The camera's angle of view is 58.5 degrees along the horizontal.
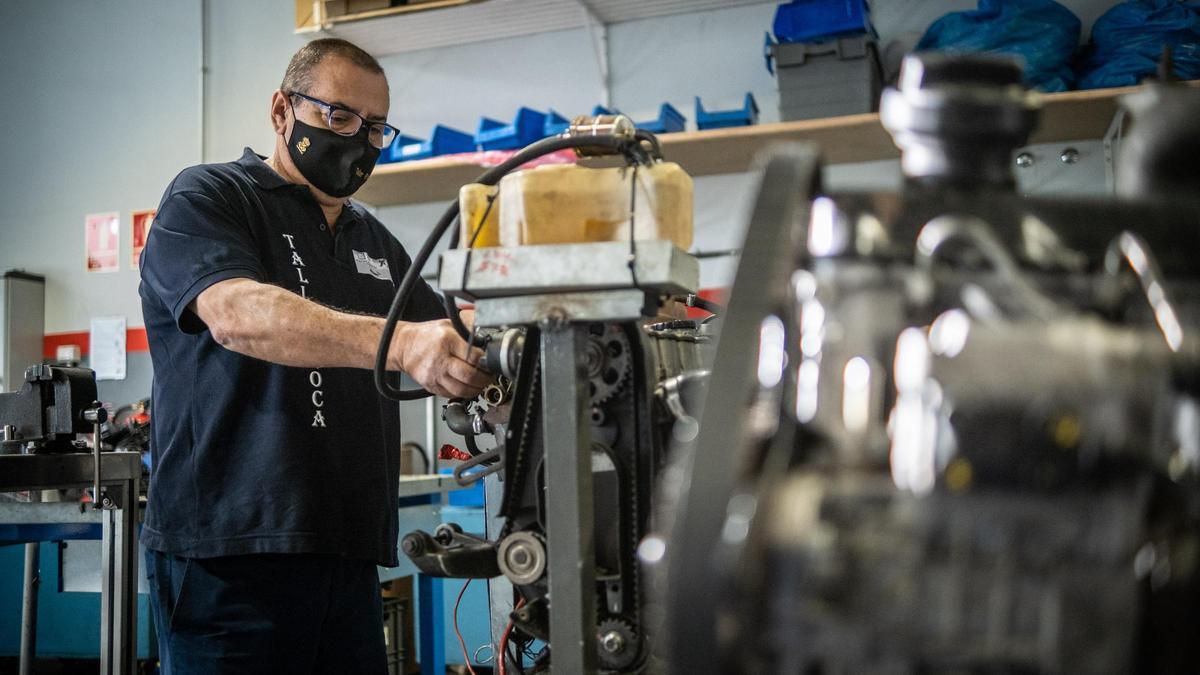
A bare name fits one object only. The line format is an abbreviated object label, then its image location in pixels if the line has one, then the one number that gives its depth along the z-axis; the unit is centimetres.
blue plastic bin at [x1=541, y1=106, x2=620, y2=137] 388
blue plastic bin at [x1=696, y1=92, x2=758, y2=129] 375
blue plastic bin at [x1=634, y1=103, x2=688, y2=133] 380
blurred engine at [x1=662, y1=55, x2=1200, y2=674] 60
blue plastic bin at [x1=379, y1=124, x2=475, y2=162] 409
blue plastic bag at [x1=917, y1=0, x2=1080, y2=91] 348
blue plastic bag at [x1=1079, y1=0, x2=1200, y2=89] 340
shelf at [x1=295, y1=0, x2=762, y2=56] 419
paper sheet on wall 495
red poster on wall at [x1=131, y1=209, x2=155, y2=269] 496
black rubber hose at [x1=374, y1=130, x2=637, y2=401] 116
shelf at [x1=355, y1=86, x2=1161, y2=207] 354
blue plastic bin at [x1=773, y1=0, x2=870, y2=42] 351
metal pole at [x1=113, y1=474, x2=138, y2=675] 236
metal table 233
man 170
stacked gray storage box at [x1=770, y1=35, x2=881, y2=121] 361
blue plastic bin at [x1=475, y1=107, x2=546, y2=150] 391
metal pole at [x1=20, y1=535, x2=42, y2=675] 312
